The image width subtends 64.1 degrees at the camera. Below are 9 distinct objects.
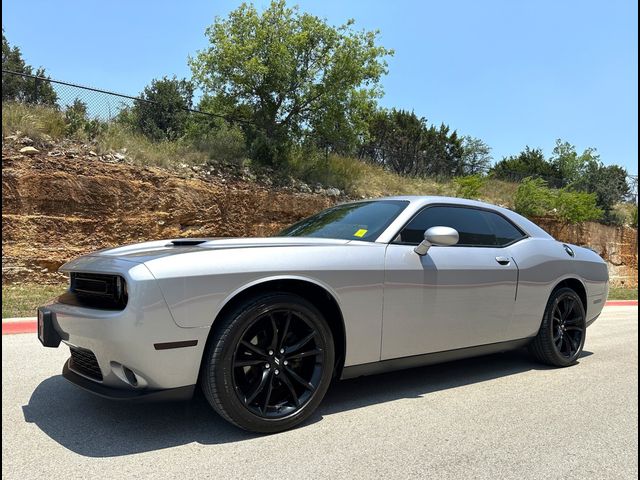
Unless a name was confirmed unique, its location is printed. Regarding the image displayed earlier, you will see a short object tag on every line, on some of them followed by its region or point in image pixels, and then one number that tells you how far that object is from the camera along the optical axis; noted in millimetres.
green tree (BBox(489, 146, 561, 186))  25481
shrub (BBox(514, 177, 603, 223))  21250
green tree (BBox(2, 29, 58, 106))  12711
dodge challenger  2803
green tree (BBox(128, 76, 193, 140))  13789
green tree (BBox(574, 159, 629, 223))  25766
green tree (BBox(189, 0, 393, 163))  14133
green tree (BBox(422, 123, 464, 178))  21866
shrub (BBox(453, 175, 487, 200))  19672
